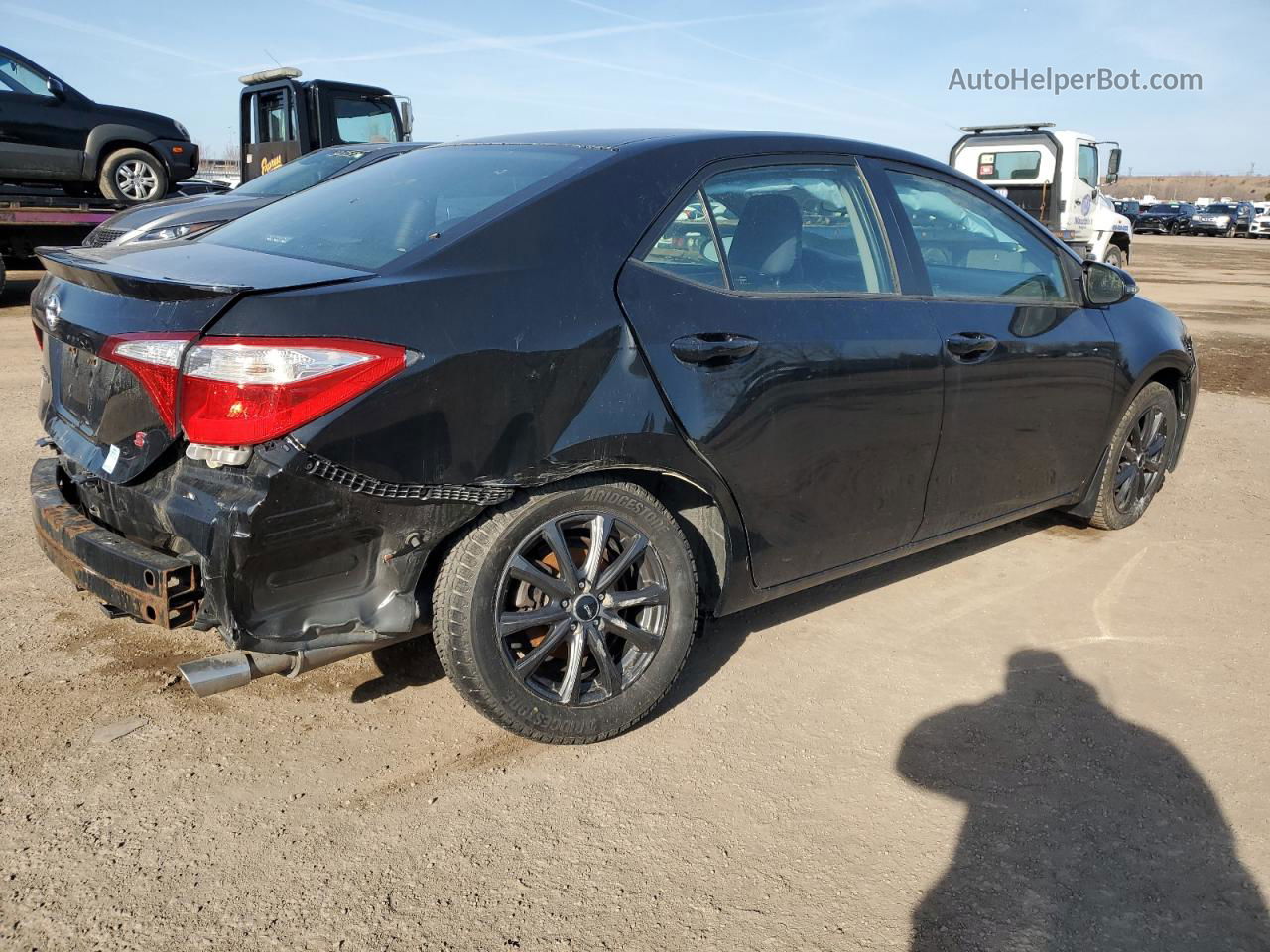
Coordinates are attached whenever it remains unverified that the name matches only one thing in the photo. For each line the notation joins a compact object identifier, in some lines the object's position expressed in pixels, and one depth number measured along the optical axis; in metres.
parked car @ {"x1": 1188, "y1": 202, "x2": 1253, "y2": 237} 46.38
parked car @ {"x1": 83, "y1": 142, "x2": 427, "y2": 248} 9.30
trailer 11.30
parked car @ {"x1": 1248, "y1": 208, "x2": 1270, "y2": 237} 44.78
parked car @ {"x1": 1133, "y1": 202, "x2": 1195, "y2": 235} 47.12
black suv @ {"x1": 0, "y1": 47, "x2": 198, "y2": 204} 11.62
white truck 17.47
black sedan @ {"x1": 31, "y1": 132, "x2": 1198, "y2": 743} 2.46
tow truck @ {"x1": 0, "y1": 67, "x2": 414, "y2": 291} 11.52
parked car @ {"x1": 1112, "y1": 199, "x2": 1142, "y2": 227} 47.78
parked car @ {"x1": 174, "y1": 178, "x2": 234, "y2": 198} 19.55
